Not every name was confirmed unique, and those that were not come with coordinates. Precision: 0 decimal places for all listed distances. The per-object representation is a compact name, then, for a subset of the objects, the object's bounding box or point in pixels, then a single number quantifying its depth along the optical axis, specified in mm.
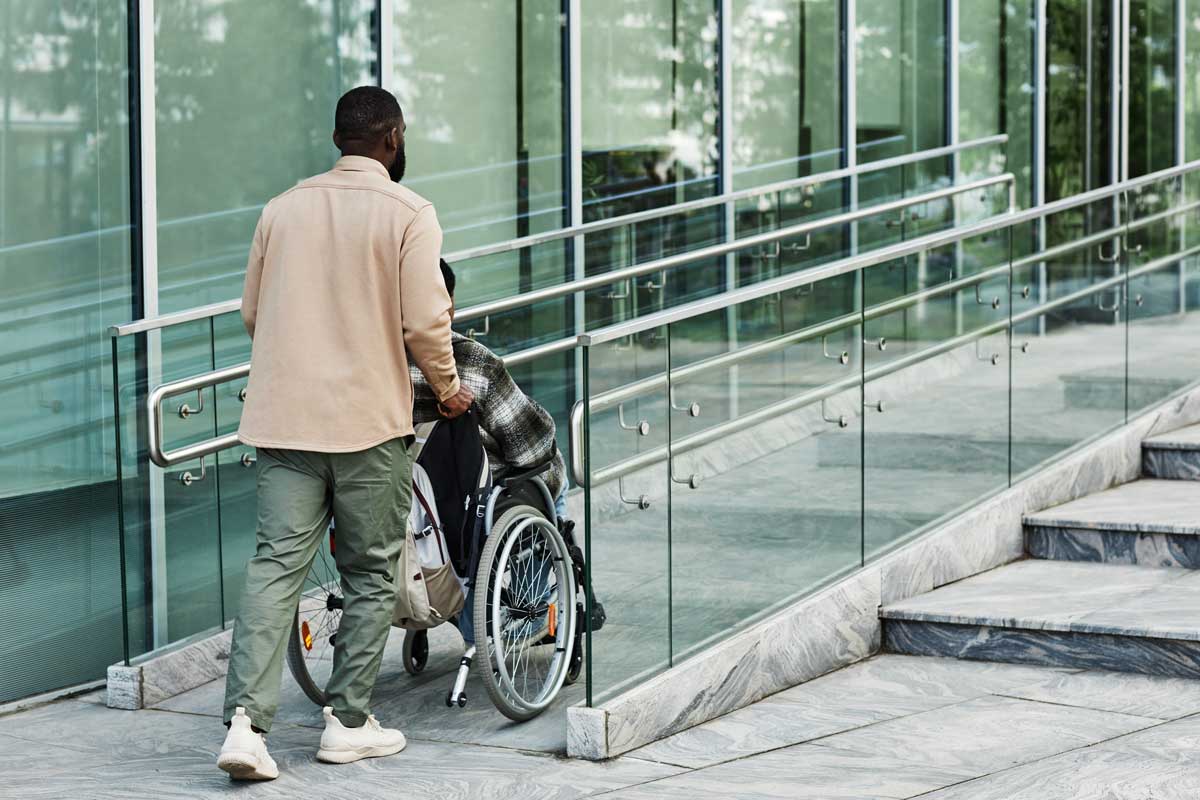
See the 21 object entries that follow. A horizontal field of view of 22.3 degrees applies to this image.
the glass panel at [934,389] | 10304
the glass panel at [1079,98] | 22163
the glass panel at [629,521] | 8007
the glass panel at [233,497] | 9887
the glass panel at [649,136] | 14629
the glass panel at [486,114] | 13237
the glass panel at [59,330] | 9640
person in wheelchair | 8325
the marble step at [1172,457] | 12862
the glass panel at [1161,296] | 13350
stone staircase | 9173
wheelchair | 8014
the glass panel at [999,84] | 20396
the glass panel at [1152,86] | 23929
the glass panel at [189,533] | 9760
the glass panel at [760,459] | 8629
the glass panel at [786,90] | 16961
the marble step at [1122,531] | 10827
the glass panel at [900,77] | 18643
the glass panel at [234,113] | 10876
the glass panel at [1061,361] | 11873
